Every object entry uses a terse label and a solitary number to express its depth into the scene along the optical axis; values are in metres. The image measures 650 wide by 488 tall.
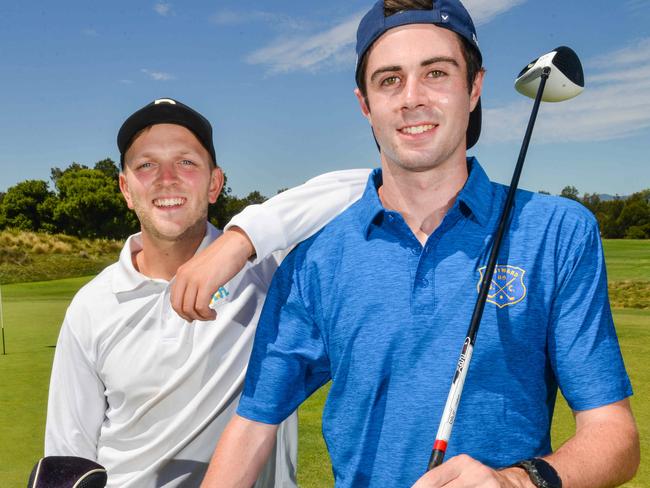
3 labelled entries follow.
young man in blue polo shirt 1.68
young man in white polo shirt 2.54
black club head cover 1.64
